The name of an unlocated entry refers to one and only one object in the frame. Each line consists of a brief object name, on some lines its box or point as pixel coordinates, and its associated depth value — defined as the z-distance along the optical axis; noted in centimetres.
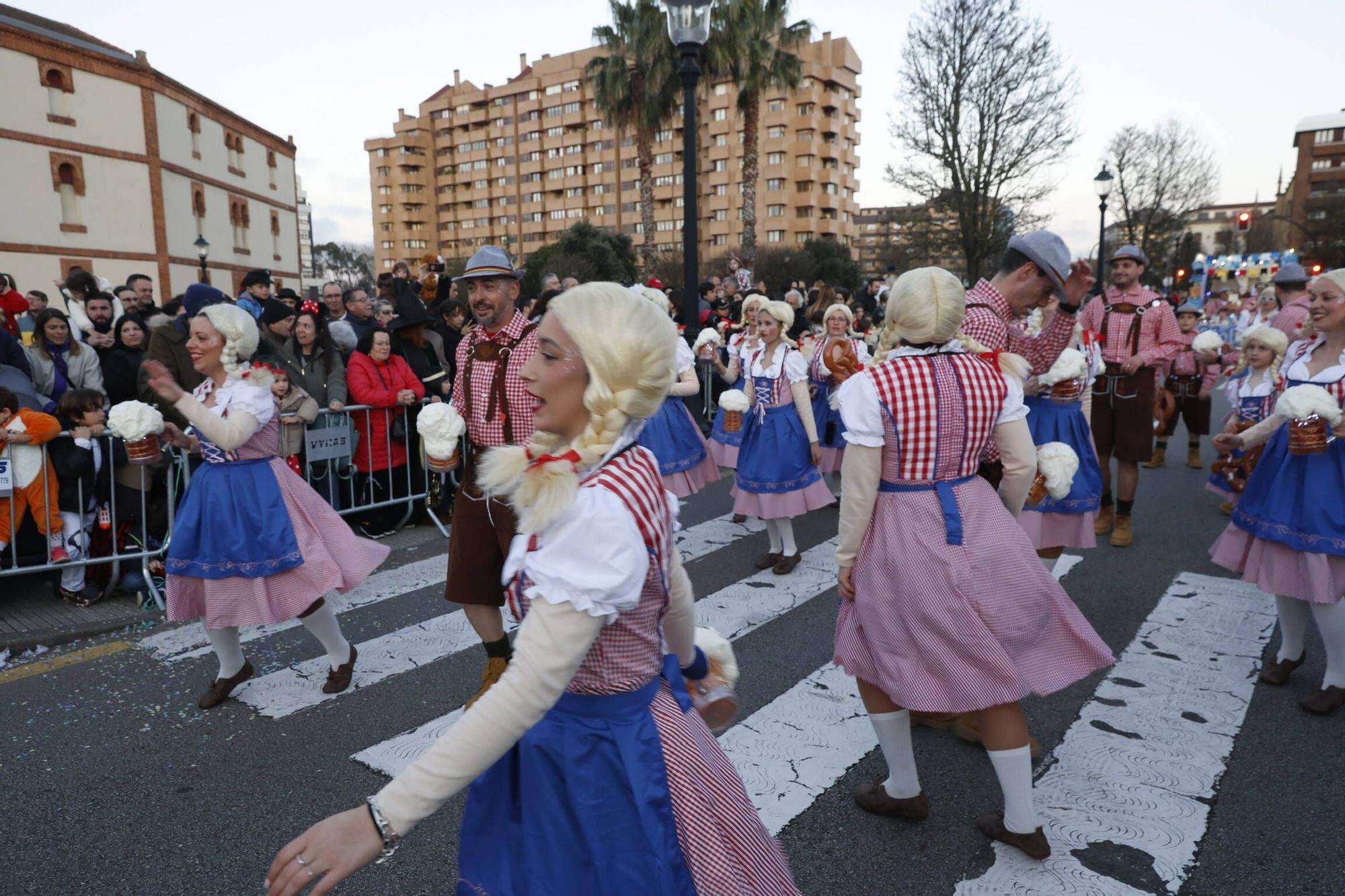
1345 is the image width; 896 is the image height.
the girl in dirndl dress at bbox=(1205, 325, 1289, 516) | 543
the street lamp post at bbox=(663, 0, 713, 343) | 909
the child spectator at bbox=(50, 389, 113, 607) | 582
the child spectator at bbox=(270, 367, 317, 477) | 647
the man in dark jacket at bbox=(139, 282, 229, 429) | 710
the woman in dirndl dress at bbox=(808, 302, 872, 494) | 760
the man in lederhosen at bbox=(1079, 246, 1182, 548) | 709
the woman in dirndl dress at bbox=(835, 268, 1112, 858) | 285
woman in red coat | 771
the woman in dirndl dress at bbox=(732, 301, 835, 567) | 657
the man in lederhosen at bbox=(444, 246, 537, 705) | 414
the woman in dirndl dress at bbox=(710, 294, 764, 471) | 715
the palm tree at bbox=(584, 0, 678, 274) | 2472
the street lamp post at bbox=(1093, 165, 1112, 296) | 2256
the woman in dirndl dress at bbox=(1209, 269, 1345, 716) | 409
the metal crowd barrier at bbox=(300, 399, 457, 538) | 730
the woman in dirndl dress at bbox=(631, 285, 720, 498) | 714
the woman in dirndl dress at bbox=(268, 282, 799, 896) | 159
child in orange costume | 561
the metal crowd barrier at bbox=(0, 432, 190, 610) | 562
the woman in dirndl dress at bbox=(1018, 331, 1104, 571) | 545
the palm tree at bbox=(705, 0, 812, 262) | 2411
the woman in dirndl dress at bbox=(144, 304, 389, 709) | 412
